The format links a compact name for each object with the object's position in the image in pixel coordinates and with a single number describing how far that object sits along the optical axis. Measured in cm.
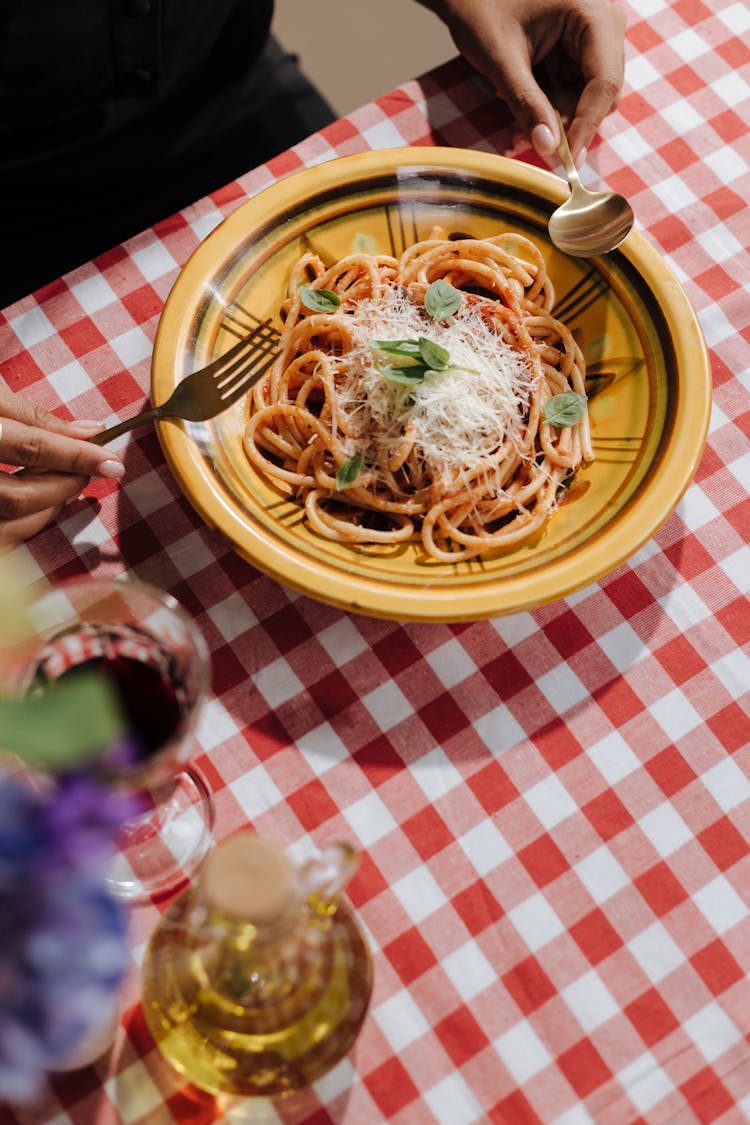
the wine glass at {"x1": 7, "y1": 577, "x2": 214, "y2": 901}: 78
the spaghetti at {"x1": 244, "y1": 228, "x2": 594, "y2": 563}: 105
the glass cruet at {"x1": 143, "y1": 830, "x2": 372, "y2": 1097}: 80
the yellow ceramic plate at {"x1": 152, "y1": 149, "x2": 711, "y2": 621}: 96
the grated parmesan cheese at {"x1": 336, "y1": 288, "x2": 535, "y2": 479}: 105
